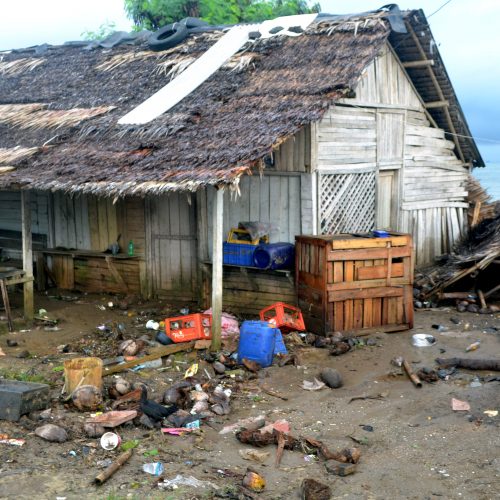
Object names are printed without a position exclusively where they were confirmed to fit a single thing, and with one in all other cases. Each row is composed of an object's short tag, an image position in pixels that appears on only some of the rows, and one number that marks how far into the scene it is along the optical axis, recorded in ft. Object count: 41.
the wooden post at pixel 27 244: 35.50
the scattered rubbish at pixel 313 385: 26.73
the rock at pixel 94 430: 21.62
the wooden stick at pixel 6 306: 34.21
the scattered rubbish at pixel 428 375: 26.94
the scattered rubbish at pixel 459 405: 24.21
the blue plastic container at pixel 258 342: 28.86
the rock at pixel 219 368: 28.14
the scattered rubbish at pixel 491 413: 23.62
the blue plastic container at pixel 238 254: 34.94
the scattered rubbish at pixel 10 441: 21.03
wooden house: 31.96
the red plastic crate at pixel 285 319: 31.91
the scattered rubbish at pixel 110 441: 20.89
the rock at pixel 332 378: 26.99
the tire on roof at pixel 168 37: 44.78
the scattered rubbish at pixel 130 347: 30.50
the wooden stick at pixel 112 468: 18.47
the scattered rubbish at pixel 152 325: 34.76
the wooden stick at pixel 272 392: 25.85
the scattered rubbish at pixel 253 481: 18.60
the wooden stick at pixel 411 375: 26.43
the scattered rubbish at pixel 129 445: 20.80
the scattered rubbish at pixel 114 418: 22.15
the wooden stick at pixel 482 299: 37.91
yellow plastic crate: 35.63
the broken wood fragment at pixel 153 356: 27.78
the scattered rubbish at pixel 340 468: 19.48
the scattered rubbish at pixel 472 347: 30.89
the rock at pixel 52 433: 21.26
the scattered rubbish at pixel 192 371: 27.73
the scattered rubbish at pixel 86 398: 23.72
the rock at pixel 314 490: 17.92
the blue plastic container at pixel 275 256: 33.91
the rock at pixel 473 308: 37.55
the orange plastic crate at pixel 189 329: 31.48
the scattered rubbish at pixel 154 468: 19.14
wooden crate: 31.63
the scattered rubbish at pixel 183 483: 18.38
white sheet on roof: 36.77
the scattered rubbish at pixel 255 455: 20.49
